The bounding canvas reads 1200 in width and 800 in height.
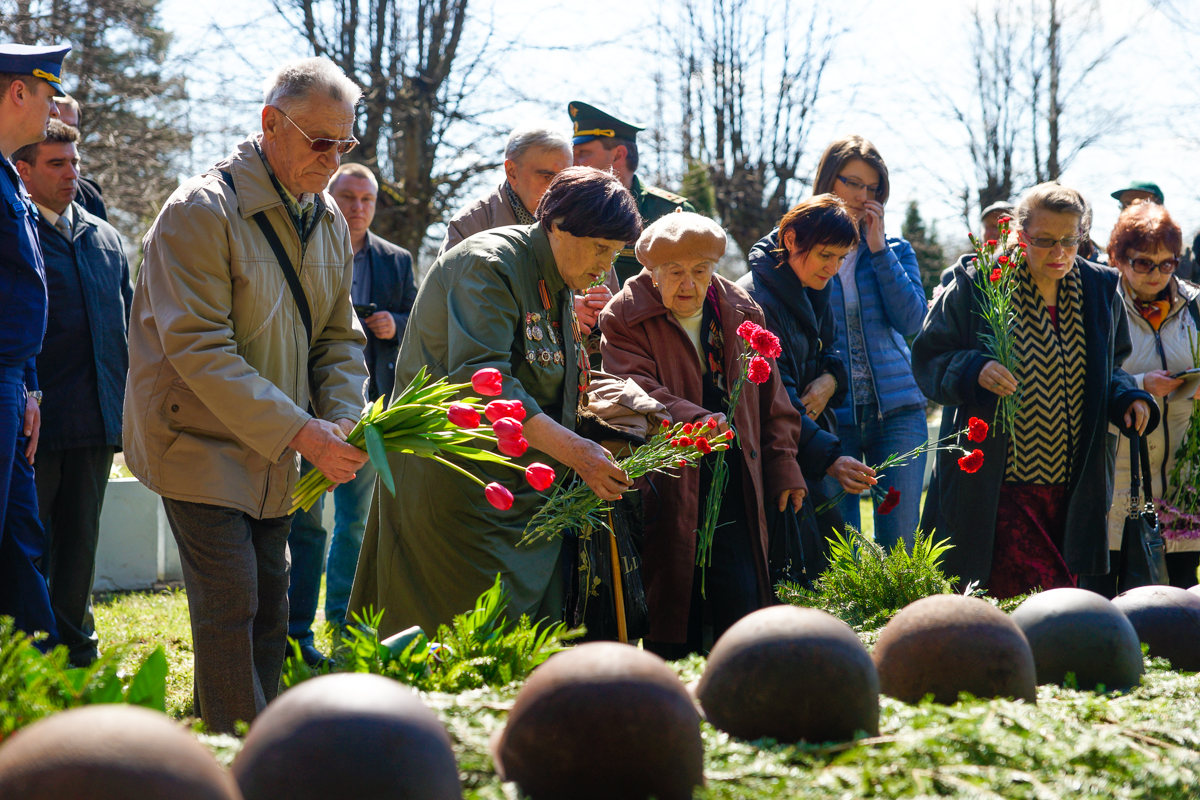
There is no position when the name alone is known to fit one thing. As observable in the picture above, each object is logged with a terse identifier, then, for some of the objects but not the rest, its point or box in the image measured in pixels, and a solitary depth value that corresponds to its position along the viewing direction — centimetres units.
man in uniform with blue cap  321
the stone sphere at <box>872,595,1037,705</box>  205
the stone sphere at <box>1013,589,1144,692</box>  236
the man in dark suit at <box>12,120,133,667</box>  423
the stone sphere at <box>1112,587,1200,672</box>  270
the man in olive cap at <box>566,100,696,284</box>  489
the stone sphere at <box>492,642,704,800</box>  154
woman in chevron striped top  408
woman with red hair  469
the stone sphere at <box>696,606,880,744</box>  179
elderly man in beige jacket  274
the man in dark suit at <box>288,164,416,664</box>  475
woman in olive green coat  298
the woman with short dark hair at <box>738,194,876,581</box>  395
